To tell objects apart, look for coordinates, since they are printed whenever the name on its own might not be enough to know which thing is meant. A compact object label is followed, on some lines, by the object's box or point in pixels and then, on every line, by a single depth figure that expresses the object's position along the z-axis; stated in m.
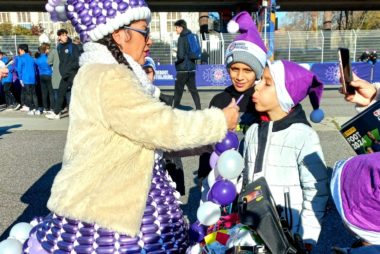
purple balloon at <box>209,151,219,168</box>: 2.53
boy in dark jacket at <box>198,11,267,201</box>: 2.79
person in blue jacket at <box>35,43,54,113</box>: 10.44
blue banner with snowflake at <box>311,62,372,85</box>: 16.38
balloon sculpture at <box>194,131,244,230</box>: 2.19
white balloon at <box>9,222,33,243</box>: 2.42
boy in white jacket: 2.18
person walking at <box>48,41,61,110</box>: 9.86
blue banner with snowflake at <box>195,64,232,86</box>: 16.34
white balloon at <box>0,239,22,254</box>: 2.12
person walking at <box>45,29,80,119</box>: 9.29
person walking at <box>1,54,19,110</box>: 11.50
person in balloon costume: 1.64
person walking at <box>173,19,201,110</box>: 9.57
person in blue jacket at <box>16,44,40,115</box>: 10.49
